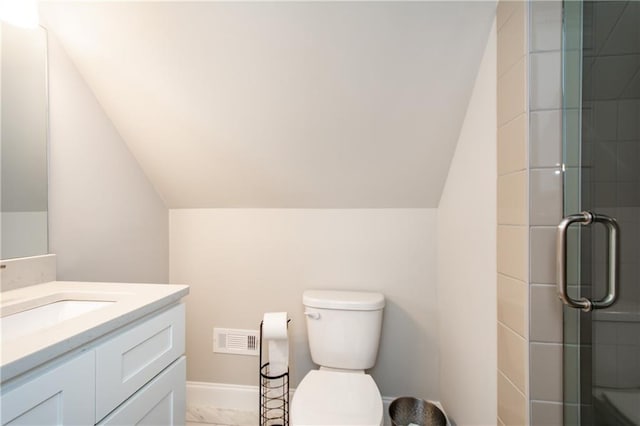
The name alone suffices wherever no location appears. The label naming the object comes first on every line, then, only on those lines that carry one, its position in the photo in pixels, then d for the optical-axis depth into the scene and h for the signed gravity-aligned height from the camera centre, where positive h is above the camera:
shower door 0.73 -0.01
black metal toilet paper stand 1.75 -1.05
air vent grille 1.87 -0.76
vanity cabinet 0.59 -0.38
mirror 1.06 +0.25
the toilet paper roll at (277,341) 1.58 -0.67
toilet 1.40 -0.61
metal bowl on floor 1.56 -1.01
